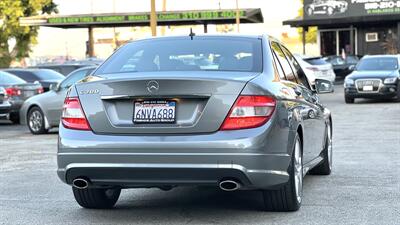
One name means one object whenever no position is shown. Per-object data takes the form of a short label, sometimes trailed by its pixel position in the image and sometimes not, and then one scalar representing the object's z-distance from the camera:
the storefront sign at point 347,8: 42.88
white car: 26.62
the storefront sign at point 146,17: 35.78
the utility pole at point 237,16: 34.97
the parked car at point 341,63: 37.88
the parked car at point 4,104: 18.27
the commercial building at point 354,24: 42.81
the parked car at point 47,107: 15.59
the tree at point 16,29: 51.12
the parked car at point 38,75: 21.98
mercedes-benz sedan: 5.75
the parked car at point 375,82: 22.31
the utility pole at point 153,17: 21.94
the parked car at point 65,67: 26.17
